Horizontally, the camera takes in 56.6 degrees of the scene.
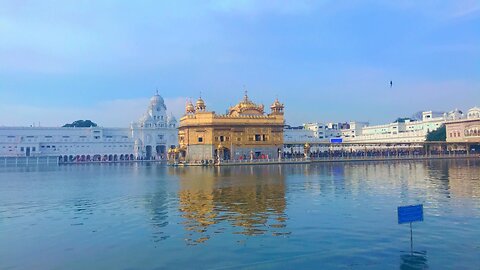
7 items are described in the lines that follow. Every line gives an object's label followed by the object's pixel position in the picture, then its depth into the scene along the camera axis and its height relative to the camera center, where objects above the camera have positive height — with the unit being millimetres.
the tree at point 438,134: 88362 +3674
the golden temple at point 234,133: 63594 +3434
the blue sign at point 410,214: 11125 -1521
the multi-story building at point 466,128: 77312 +4206
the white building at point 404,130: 99375 +5659
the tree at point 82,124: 133612 +11030
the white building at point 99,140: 98750 +4685
